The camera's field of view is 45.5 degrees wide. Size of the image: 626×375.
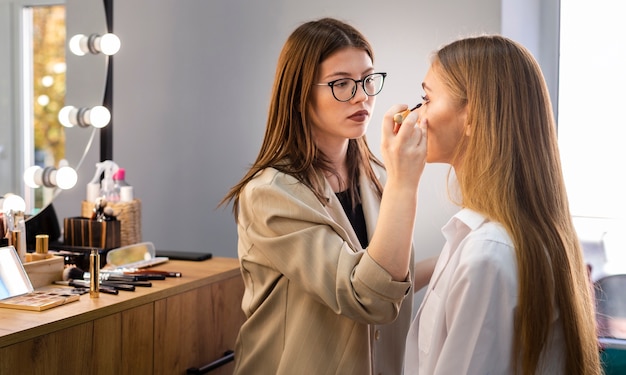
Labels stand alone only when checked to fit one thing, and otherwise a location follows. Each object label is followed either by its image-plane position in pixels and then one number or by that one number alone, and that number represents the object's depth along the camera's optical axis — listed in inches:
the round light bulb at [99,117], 80.4
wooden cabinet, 49.4
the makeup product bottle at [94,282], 58.1
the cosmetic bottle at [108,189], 76.0
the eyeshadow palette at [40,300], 53.4
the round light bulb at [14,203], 72.6
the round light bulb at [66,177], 77.5
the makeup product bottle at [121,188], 76.2
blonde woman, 40.3
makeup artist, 51.9
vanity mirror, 73.7
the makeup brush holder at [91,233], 72.1
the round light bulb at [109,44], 81.1
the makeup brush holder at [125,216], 75.0
